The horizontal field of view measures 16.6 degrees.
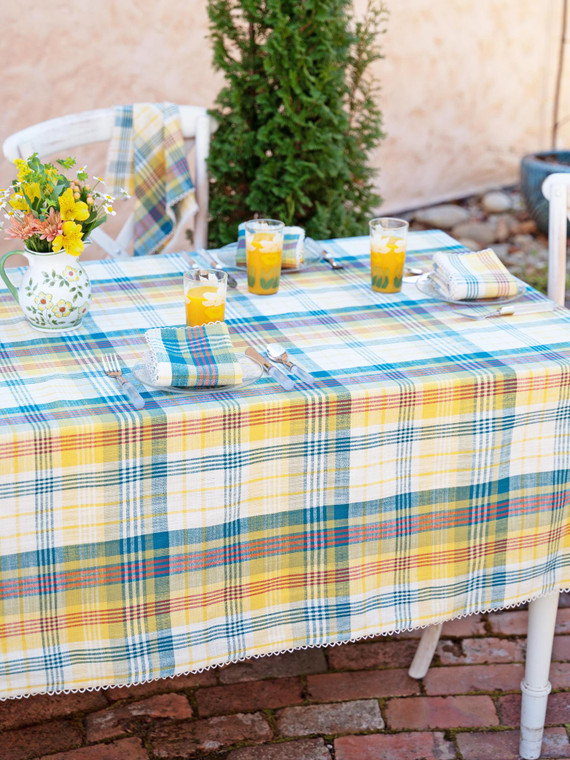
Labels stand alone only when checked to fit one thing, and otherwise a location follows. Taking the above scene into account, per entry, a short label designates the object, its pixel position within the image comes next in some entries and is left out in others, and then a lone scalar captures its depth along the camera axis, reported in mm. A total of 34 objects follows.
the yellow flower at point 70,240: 3113
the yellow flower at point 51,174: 3131
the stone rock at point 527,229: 7143
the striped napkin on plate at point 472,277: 3324
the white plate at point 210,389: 2993
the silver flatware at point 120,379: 2942
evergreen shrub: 4237
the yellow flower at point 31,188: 3127
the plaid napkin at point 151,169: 3974
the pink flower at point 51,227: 3117
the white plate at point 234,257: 3496
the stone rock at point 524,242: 6842
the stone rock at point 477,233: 6949
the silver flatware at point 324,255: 3523
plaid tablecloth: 2916
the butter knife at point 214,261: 3425
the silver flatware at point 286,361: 3033
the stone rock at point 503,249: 6625
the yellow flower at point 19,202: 3133
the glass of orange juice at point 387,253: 3354
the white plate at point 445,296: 3337
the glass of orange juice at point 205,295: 3170
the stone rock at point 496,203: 7642
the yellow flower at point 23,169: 3127
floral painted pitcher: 3160
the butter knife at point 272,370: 3007
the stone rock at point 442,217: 7264
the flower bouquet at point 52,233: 3121
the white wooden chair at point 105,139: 3779
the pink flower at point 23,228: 3121
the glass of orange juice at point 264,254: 3339
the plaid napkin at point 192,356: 2980
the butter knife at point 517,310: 3285
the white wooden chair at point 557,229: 3525
